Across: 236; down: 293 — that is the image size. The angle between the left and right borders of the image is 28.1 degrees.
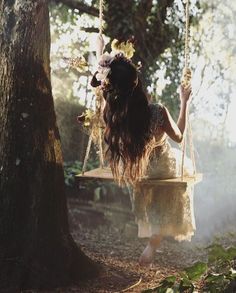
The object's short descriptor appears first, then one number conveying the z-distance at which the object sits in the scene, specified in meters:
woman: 2.74
